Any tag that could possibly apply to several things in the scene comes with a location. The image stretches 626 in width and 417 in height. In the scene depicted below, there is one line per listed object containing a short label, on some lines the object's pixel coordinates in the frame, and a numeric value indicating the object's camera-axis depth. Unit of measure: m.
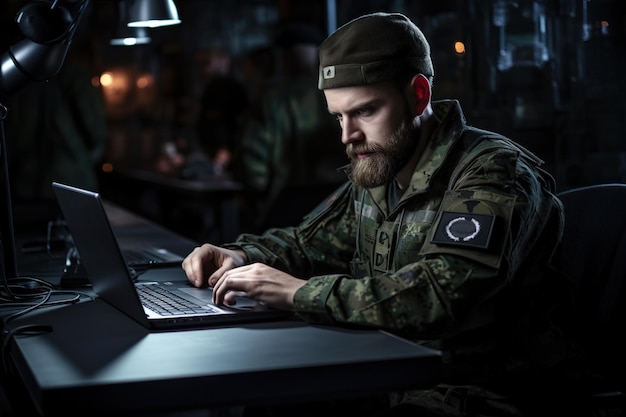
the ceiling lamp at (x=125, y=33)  2.76
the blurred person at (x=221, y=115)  7.49
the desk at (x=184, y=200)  5.76
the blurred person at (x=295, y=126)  5.13
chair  1.73
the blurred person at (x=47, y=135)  5.16
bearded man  1.51
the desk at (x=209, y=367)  1.21
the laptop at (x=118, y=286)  1.56
